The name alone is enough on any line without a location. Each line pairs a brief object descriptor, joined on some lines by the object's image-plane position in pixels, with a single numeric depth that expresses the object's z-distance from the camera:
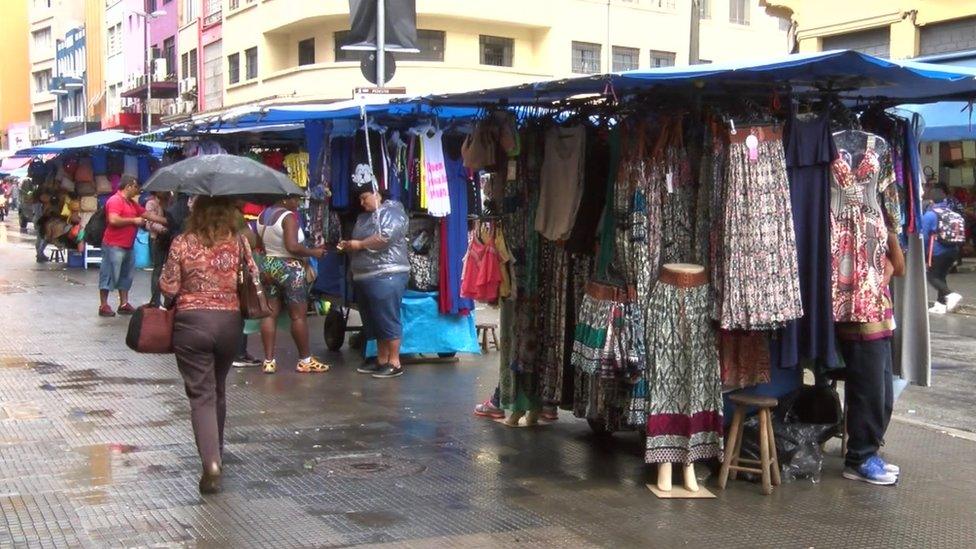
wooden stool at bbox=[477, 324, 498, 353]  11.98
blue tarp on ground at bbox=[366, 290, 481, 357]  11.01
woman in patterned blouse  6.41
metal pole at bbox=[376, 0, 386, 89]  13.96
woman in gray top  10.08
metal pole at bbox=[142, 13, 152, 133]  44.97
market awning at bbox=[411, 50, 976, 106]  5.92
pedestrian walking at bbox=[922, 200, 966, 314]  16.25
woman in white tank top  10.16
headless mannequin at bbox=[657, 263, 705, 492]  6.59
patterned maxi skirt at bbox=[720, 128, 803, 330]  6.29
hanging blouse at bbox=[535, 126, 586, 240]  7.39
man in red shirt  14.69
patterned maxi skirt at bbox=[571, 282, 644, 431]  6.64
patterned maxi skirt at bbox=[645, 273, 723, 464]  6.57
